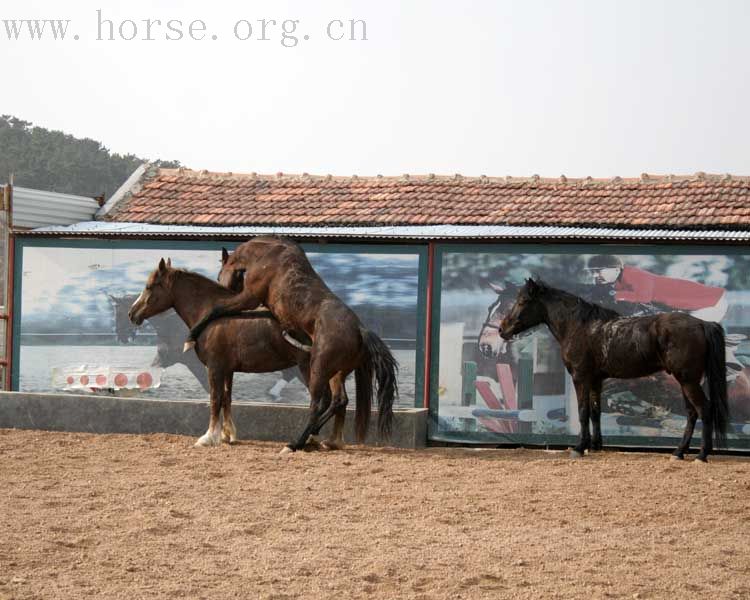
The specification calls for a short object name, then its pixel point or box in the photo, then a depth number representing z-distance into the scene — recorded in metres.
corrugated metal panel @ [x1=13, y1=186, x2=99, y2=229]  15.63
